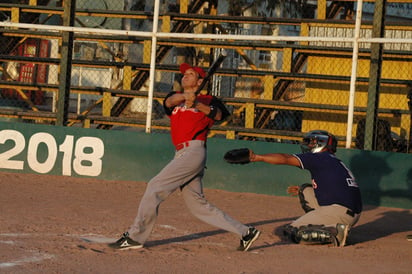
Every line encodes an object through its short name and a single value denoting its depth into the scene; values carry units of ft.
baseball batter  49.21
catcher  55.01
